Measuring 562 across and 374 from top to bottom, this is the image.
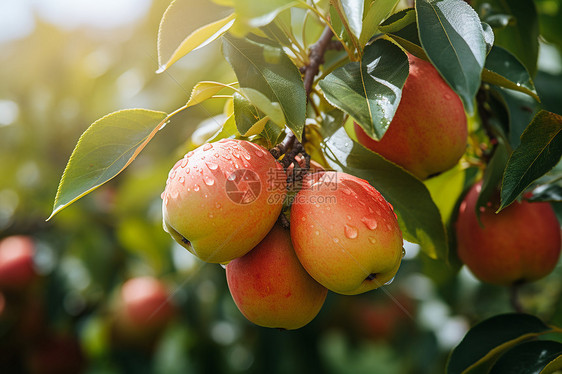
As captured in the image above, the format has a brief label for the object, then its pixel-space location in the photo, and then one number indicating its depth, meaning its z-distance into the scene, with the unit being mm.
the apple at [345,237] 618
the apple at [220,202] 614
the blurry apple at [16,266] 2016
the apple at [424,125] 762
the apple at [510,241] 957
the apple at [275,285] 674
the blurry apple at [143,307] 1984
